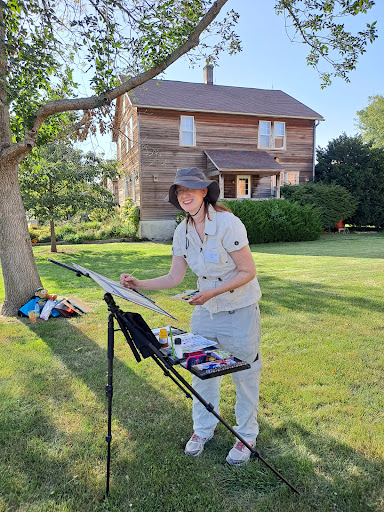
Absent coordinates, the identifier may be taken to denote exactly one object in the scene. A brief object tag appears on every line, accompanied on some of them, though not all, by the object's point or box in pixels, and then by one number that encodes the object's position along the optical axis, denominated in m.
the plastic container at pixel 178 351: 2.11
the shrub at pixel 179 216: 19.02
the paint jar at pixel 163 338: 2.26
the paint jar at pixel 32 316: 5.87
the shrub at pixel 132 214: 20.58
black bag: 2.05
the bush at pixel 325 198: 20.89
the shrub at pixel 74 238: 18.97
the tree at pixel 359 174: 22.86
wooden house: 20.12
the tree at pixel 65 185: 13.79
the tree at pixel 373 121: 40.00
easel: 2.04
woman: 2.40
